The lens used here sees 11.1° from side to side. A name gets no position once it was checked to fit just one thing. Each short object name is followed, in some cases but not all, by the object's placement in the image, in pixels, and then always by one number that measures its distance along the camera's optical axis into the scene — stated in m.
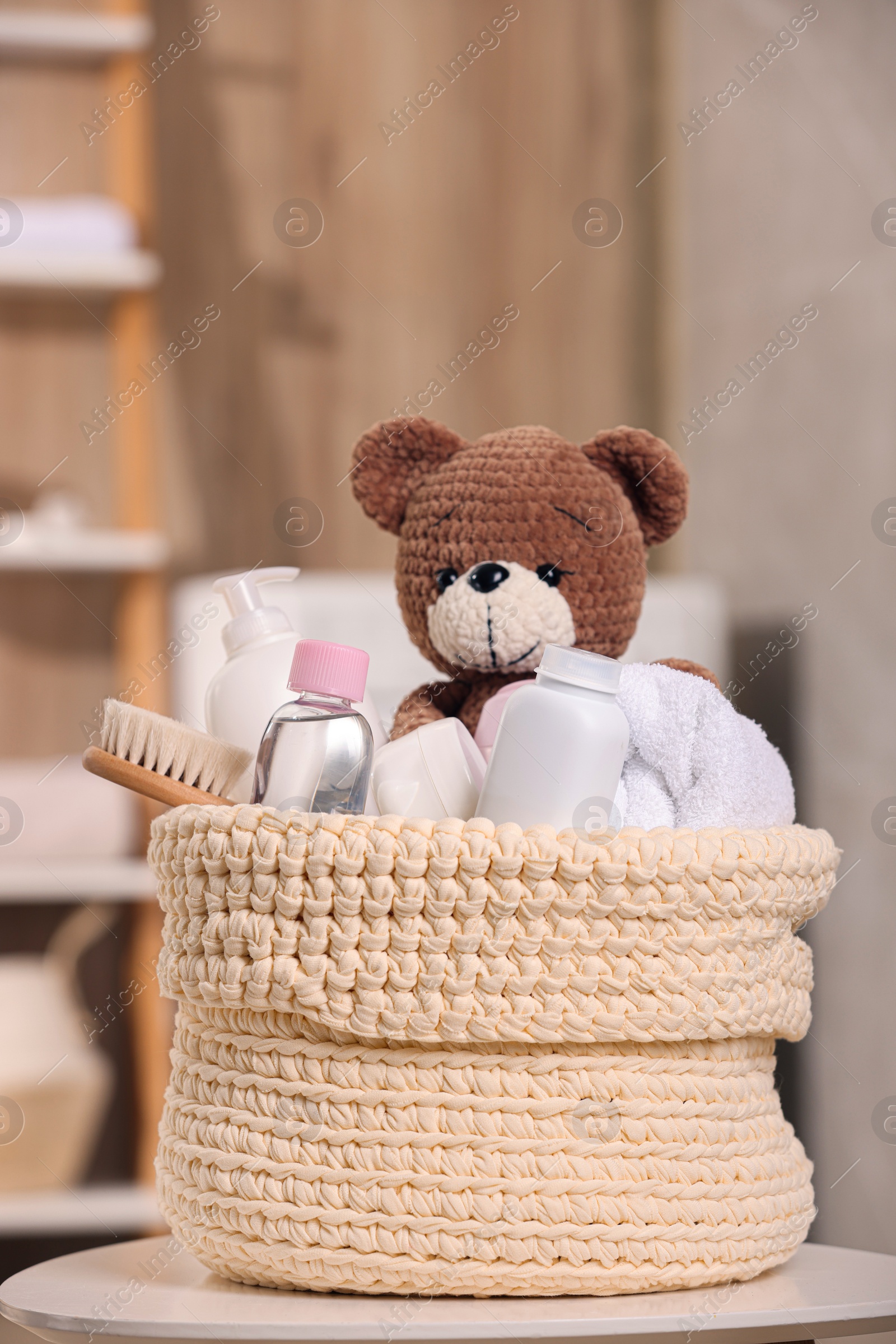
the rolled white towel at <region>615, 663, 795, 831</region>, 1.87
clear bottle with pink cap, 1.83
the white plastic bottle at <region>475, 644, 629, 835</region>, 1.82
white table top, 1.76
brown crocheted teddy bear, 1.96
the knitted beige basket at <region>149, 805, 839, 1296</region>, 1.78
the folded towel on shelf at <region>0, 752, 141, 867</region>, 4.00
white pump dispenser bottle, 1.91
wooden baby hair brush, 1.83
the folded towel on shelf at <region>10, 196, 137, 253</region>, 4.08
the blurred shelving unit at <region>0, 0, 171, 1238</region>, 4.01
